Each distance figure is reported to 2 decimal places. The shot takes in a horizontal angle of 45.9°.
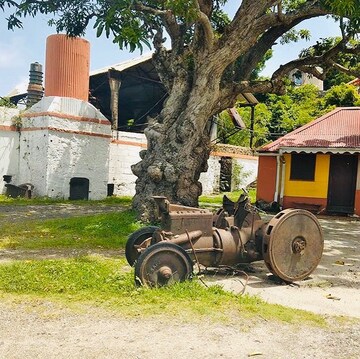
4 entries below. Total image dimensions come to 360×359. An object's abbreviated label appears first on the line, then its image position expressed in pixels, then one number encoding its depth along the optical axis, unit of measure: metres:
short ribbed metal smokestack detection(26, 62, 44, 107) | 21.03
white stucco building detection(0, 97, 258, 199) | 16.61
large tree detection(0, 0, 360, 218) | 9.84
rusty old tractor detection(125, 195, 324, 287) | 5.76
